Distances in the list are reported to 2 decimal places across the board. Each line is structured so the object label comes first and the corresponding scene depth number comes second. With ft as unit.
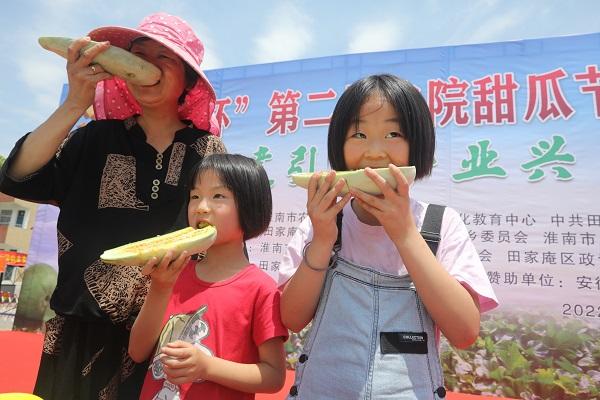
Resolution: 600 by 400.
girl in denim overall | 3.50
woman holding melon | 4.51
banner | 13.60
